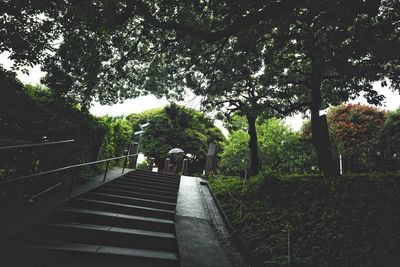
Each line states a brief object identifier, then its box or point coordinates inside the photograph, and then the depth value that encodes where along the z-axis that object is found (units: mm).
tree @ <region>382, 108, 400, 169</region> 10930
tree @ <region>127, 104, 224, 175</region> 25734
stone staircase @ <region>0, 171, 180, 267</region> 3924
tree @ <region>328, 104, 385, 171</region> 18328
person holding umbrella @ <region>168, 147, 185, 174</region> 18062
